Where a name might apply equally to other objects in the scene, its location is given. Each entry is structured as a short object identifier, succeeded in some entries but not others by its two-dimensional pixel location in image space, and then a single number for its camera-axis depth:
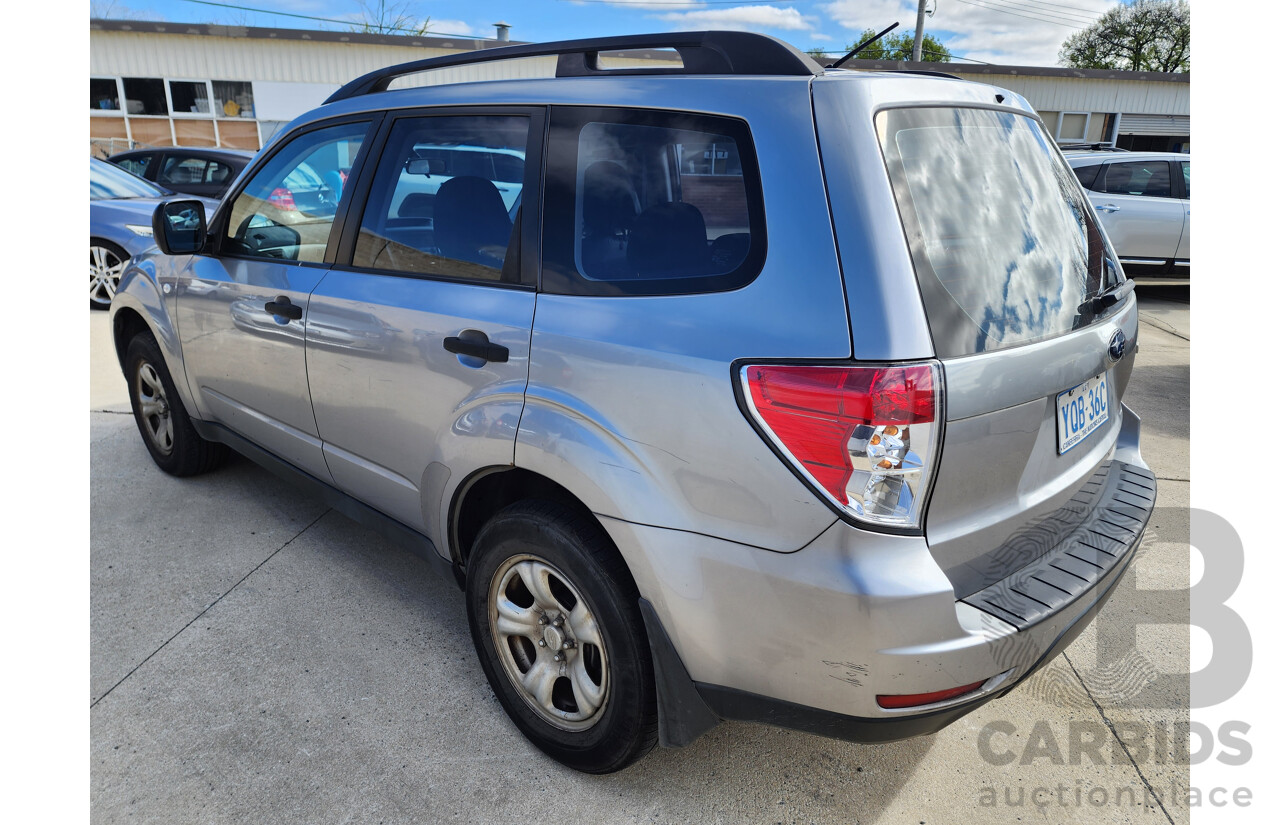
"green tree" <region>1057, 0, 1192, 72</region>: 50.12
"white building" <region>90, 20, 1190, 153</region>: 20.47
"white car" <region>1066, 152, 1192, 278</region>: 9.45
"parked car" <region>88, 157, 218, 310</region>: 7.59
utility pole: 23.43
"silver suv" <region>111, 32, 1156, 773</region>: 1.59
